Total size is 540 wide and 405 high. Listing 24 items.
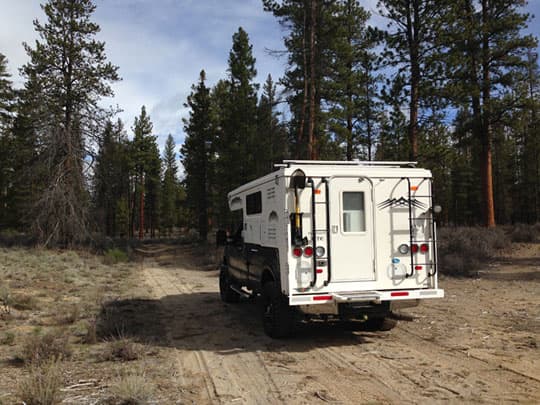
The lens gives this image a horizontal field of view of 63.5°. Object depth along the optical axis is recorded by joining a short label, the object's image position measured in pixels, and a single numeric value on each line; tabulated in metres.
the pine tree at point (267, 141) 25.33
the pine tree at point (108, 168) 23.83
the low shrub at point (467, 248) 14.46
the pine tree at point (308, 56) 19.30
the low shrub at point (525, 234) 18.19
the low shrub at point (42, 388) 4.40
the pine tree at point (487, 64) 18.64
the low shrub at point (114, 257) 21.53
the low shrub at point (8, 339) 7.08
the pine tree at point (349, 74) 19.97
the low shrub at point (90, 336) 7.12
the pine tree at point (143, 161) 47.59
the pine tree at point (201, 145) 32.41
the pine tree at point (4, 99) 35.47
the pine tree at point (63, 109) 22.45
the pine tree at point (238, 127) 25.44
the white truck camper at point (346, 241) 6.50
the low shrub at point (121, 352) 6.15
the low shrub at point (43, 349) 5.97
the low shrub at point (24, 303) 9.81
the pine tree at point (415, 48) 17.59
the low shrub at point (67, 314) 8.54
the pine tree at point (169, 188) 62.06
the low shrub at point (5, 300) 9.39
